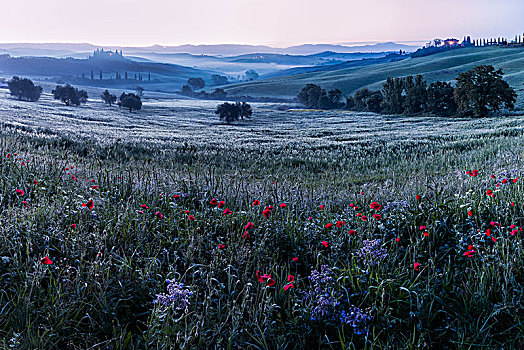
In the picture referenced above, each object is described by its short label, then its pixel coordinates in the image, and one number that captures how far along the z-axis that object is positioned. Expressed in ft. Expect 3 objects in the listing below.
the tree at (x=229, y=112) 209.46
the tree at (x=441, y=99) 225.97
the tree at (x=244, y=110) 219.00
